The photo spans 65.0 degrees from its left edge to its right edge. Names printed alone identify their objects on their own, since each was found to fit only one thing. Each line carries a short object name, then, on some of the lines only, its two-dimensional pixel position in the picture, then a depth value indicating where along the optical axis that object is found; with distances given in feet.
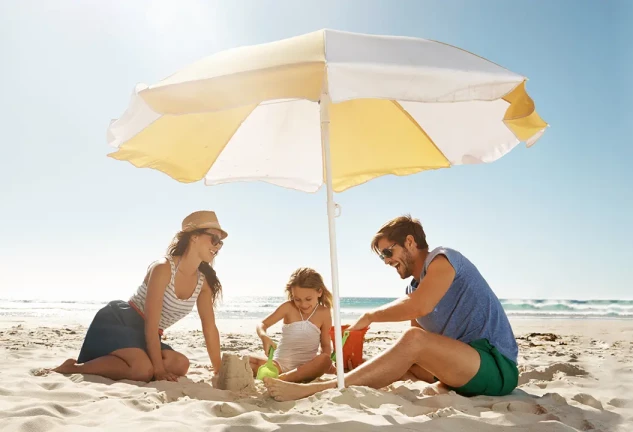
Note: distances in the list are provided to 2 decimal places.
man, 9.62
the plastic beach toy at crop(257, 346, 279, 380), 12.82
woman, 12.25
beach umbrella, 8.12
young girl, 14.19
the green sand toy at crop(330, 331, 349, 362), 10.70
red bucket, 14.08
